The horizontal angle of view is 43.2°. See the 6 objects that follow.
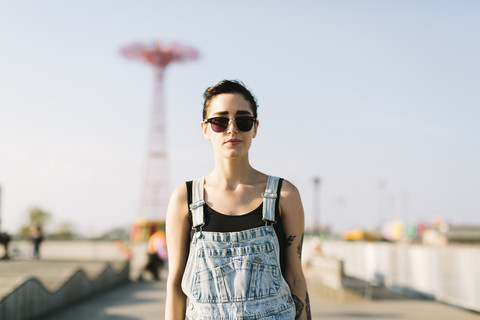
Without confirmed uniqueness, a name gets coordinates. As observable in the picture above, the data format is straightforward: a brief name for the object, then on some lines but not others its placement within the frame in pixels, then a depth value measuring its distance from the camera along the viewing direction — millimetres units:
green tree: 79312
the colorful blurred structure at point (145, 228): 48625
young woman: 2494
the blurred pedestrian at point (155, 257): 19953
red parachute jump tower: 49741
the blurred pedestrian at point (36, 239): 24925
